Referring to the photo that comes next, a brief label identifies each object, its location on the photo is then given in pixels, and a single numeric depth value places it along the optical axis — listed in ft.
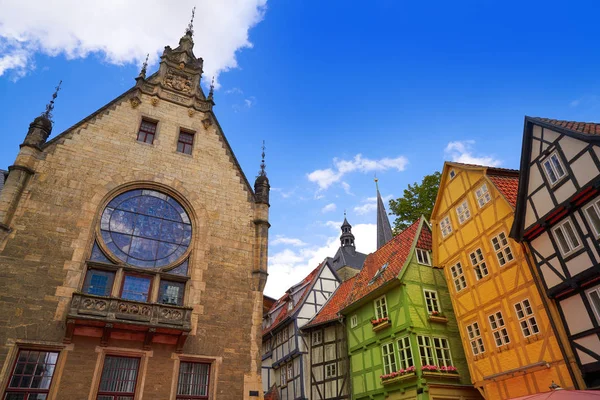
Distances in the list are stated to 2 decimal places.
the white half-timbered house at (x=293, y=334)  80.38
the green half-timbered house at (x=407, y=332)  55.57
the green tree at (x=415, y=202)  86.79
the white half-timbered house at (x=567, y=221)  38.11
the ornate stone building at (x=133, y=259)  41.83
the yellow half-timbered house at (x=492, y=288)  43.55
